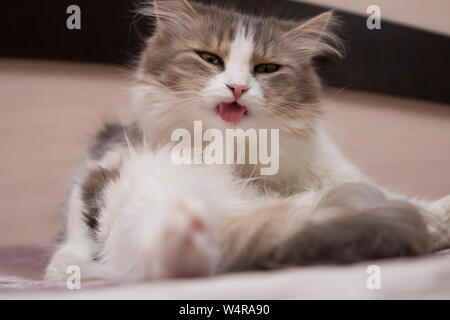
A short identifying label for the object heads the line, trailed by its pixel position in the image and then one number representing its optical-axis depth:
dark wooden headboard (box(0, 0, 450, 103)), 0.87
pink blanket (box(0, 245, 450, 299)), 0.53
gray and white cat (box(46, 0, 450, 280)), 0.59
